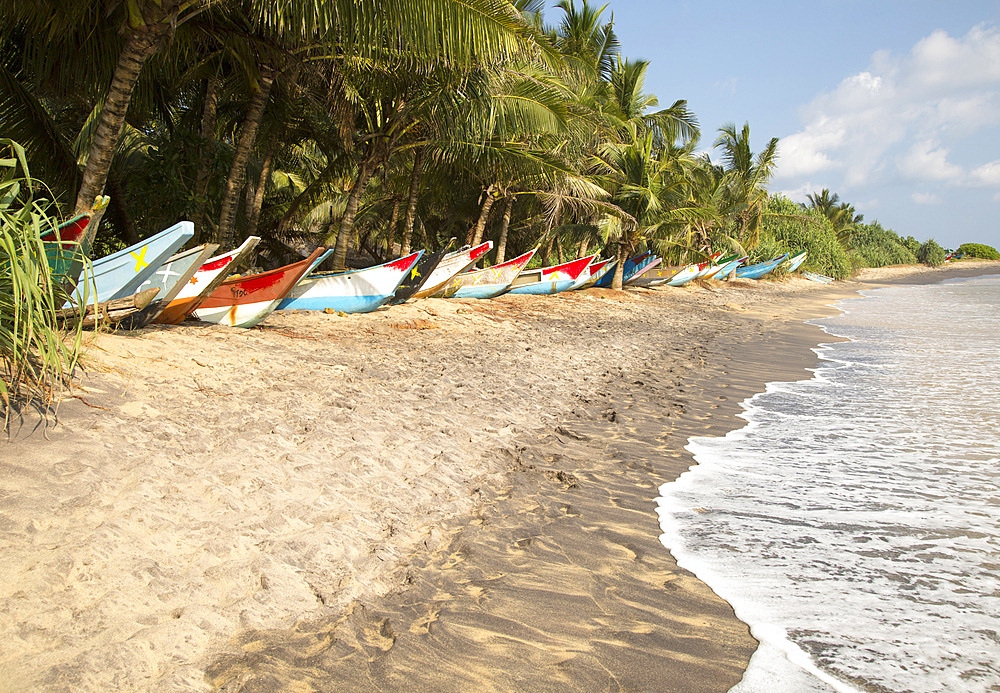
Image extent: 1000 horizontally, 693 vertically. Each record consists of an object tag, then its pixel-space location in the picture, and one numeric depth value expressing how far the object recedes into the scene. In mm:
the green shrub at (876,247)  60750
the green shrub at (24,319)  2955
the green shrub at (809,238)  37688
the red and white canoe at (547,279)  15962
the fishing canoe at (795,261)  37781
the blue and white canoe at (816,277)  40406
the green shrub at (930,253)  76250
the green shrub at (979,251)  92875
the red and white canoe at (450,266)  11719
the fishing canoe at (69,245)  4380
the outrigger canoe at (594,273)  17969
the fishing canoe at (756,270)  32344
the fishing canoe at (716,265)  26775
